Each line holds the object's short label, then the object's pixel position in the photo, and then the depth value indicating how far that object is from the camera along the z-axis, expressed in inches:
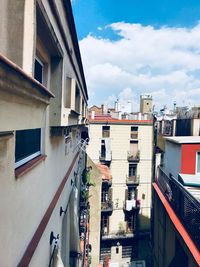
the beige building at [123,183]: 950.4
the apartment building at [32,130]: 66.0
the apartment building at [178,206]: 285.6
